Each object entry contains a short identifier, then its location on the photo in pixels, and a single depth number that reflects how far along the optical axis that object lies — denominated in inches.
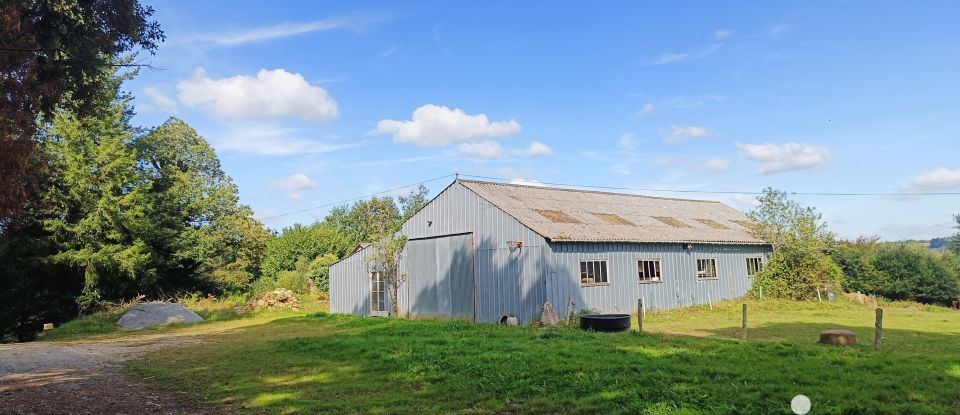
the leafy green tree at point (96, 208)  1159.0
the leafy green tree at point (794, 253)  1193.4
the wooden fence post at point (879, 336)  461.1
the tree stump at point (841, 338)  495.5
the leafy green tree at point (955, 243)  1782.5
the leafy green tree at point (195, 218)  1457.9
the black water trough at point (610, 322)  628.1
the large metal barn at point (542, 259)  876.6
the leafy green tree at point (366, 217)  2504.6
